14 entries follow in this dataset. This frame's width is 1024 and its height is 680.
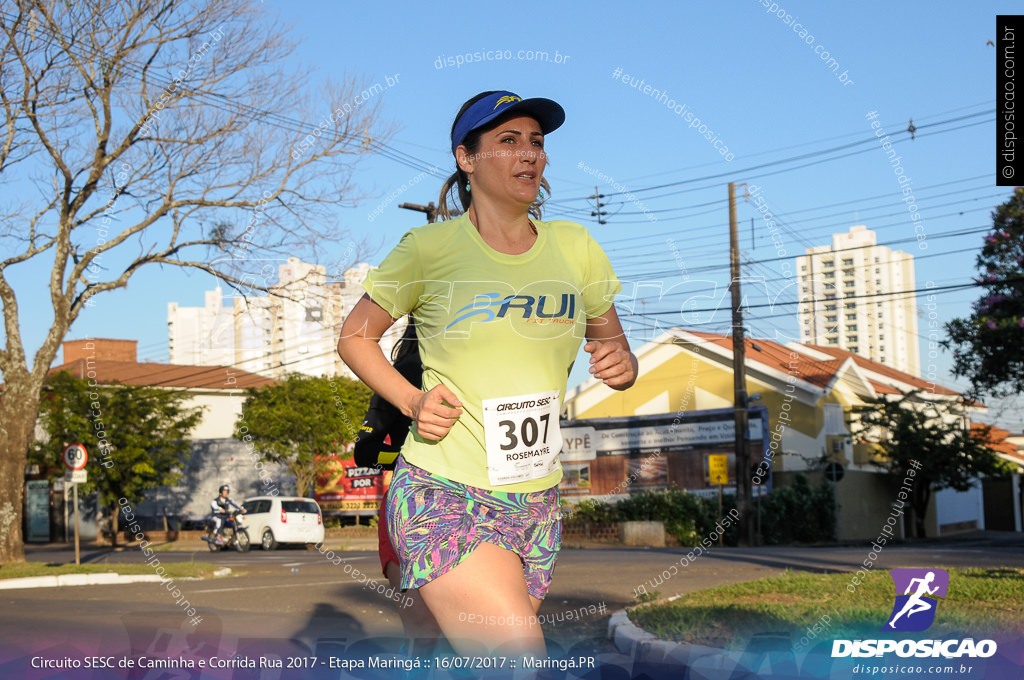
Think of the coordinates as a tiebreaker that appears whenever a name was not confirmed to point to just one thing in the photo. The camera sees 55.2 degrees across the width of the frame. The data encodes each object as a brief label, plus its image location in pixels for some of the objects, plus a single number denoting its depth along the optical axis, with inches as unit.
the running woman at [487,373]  102.2
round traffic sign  665.6
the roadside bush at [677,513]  1139.9
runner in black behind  134.6
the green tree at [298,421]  1200.8
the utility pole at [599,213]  487.7
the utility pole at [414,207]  755.8
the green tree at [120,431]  1189.1
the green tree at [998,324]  876.6
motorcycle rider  965.2
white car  1009.5
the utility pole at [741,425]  1033.5
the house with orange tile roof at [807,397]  1330.0
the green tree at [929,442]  1270.9
